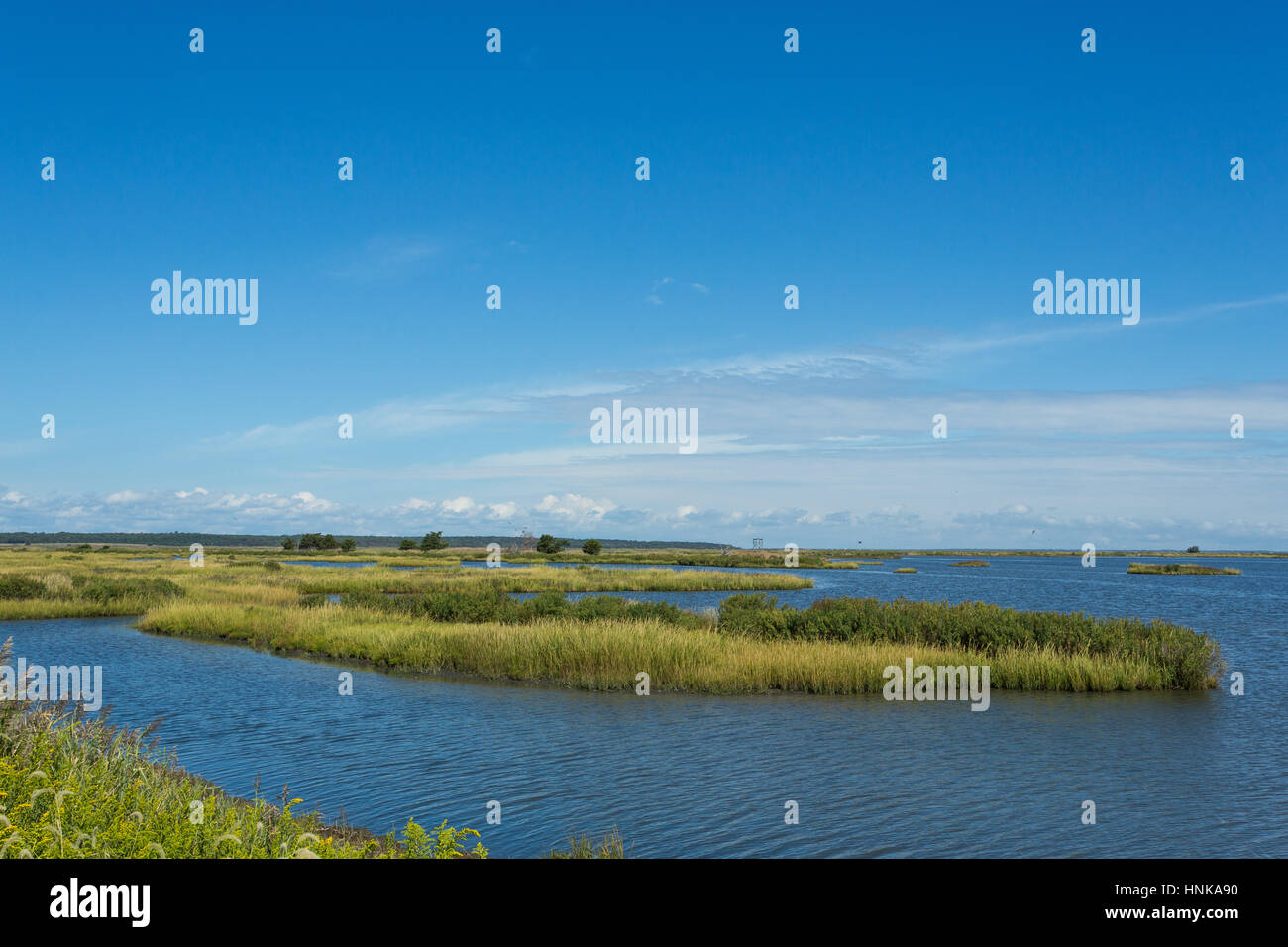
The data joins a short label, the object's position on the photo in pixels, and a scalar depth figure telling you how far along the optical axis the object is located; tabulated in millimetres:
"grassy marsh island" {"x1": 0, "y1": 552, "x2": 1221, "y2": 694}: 26500
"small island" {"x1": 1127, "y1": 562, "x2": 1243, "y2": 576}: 127375
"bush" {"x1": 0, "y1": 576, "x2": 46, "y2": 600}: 51144
